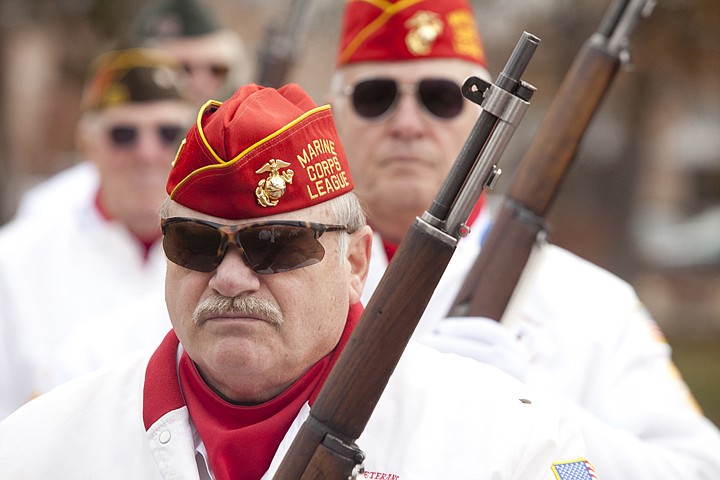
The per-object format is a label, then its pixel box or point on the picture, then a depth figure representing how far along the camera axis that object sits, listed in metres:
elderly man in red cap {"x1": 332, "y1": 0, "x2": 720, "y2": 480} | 9.19
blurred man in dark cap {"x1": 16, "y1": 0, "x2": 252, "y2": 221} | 16.53
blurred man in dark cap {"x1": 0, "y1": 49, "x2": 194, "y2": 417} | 13.32
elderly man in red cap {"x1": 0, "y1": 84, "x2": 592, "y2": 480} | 6.46
